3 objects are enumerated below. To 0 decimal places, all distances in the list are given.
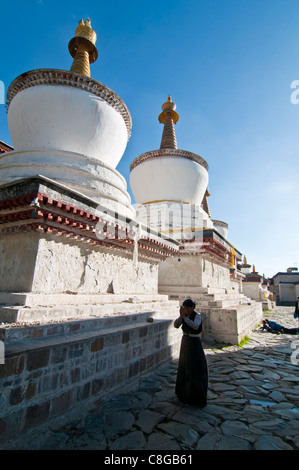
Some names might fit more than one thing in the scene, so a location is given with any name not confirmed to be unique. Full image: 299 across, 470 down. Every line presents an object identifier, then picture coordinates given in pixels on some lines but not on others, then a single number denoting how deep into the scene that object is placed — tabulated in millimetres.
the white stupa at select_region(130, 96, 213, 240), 10891
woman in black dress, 3539
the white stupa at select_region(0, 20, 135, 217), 6188
